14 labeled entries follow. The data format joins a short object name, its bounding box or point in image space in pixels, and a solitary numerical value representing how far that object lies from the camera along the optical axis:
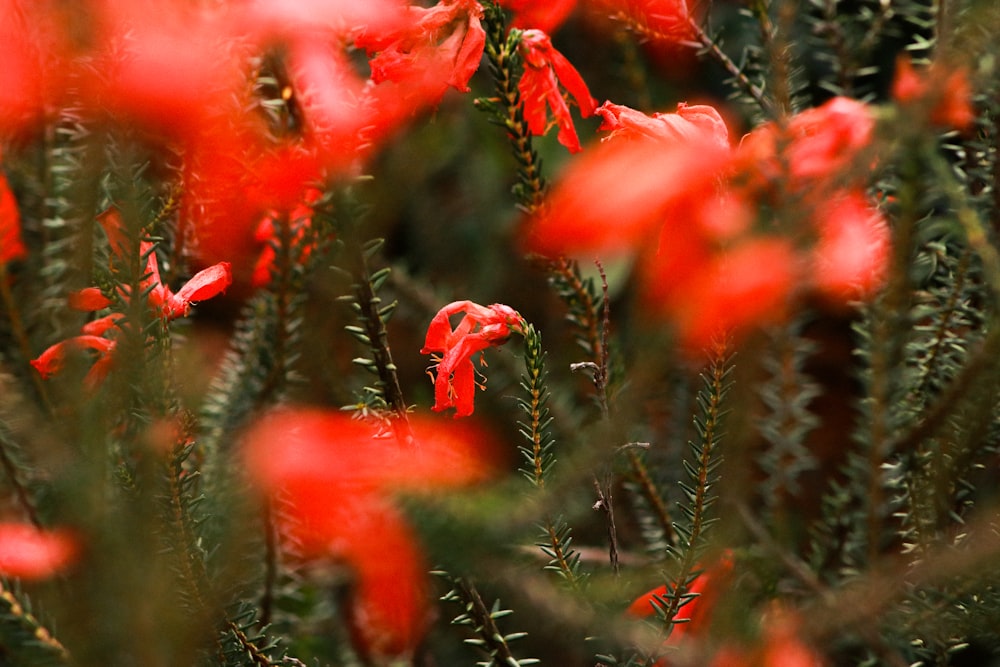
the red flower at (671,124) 1.53
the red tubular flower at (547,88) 1.56
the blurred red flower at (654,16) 1.61
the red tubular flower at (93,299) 1.52
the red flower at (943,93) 1.41
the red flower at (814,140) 1.50
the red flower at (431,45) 1.55
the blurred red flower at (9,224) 1.58
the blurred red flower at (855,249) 1.56
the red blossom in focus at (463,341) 1.53
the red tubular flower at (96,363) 1.53
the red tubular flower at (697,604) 1.48
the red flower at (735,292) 1.44
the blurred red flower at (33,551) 1.52
